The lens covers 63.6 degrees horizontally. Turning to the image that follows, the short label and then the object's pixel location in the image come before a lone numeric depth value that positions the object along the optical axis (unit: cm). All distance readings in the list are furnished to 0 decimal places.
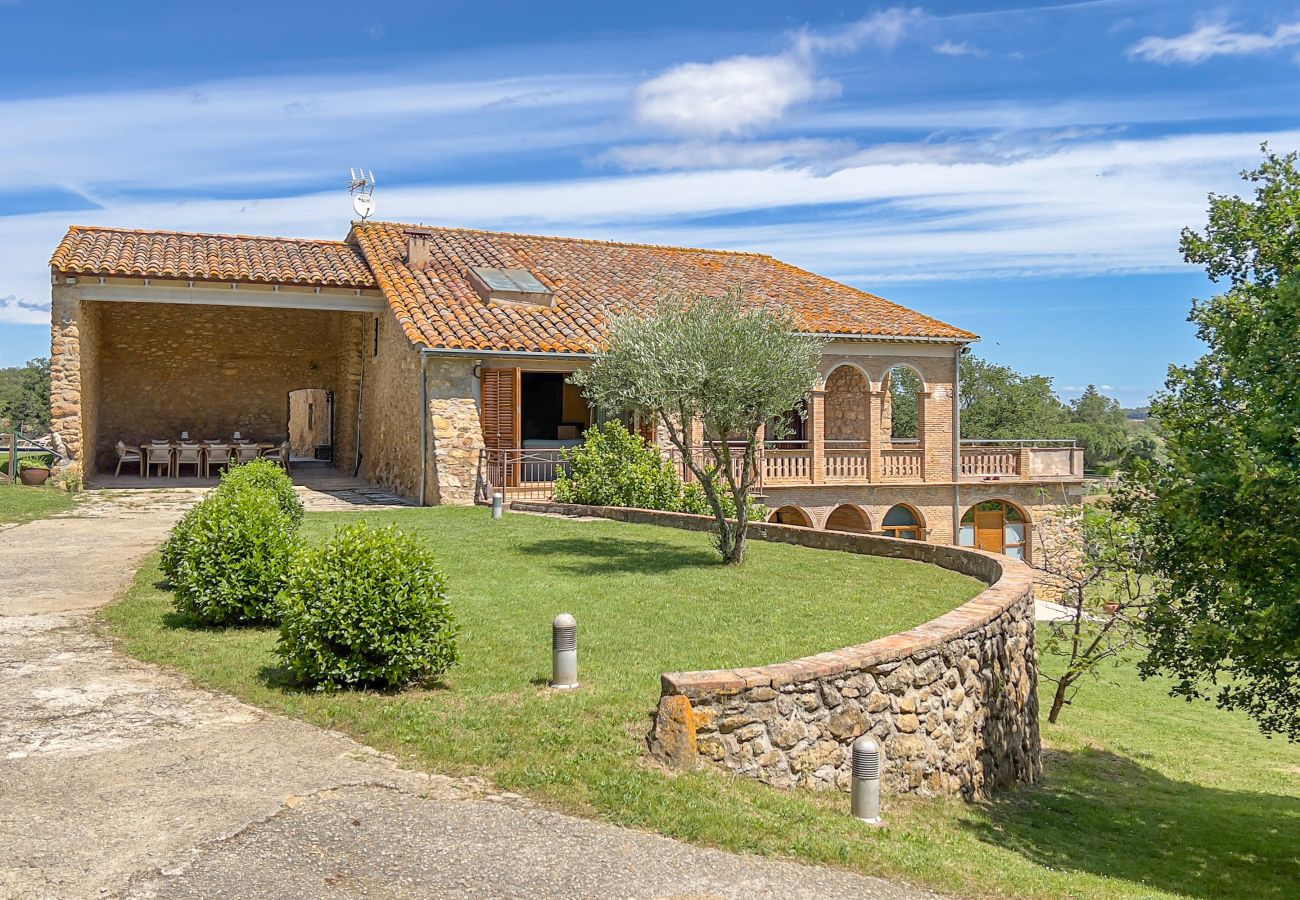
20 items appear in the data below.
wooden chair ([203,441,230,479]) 2173
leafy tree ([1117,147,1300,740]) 714
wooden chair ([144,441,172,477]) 2125
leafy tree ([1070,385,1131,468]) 4612
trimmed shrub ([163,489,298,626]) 821
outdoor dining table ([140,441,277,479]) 2119
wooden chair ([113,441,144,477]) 2142
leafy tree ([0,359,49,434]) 4750
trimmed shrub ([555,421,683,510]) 1667
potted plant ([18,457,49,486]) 1797
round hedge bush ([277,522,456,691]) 648
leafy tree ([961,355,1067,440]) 4766
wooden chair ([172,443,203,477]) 2136
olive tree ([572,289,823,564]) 1147
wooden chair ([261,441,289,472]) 2153
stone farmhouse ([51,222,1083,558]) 1811
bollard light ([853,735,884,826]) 574
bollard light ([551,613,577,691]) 663
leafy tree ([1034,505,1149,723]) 1002
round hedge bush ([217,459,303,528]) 1196
